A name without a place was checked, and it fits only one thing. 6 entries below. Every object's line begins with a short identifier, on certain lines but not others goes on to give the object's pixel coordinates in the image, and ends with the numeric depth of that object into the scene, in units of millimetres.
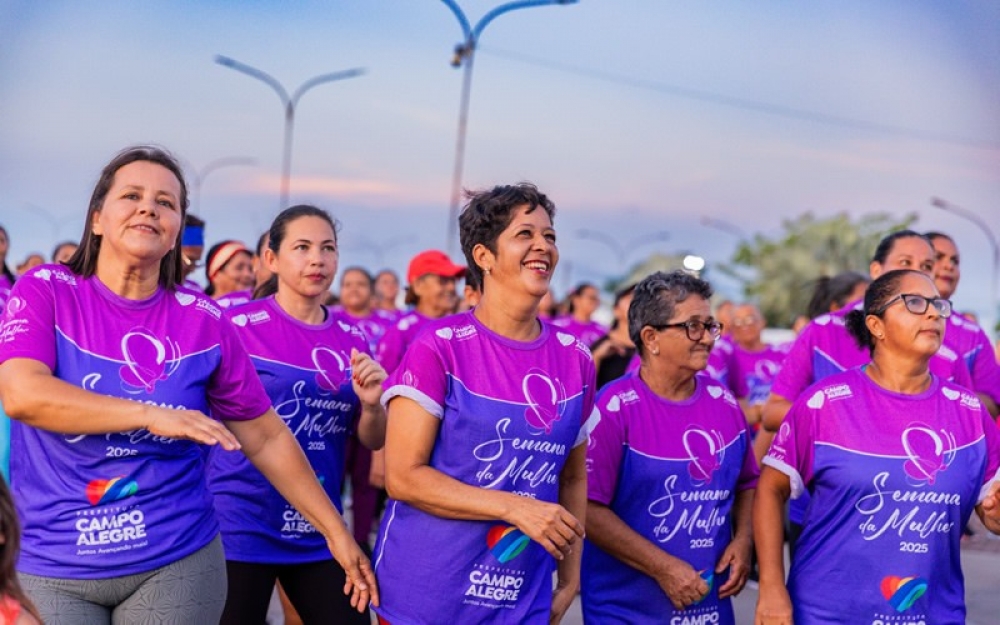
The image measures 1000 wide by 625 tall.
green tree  81812
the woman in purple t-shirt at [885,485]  4656
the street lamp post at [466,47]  26750
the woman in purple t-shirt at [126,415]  3746
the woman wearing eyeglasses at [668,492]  4895
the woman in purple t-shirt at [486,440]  4156
